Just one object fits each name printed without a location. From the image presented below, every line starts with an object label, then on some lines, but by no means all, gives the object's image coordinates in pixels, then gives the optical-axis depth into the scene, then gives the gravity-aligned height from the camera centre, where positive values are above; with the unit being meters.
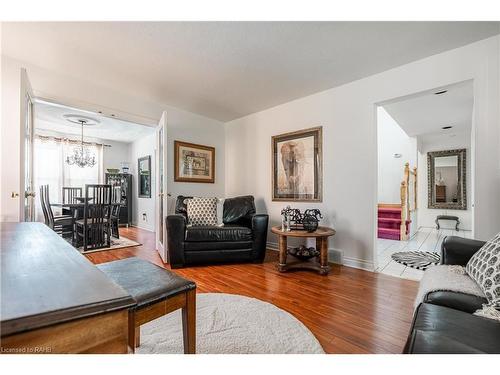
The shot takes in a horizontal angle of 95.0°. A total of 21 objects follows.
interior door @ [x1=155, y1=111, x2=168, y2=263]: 3.15 +0.00
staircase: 4.73 -0.64
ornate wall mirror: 5.72 +0.20
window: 5.31 +0.43
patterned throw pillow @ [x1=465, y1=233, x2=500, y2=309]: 1.12 -0.45
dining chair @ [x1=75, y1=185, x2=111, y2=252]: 3.78 -0.55
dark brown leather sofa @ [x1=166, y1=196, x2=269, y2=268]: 2.90 -0.72
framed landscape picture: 3.90 +0.44
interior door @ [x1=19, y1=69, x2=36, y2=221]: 2.24 +0.37
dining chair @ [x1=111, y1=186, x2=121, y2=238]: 4.61 -0.67
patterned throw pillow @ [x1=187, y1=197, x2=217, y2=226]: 3.29 -0.36
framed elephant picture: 3.30 +0.33
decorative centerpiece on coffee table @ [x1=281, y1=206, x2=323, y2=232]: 2.71 -0.42
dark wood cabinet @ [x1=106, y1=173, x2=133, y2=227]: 6.22 -0.11
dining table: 3.92 -0.45
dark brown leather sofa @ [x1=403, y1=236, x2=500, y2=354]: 0.74 -0.57
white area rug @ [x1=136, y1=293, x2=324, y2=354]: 1.36 -0.96
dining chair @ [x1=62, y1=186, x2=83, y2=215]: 5.15 -0.17
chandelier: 5.22 +0.73
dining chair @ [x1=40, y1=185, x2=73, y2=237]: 3.99 -0.56
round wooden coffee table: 2.61 -0.73
